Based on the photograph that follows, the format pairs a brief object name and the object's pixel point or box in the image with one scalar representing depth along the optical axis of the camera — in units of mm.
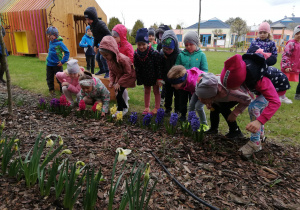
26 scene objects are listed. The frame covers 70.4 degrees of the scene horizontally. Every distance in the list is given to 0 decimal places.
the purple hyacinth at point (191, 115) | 2644
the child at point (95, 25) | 4281
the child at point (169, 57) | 3336
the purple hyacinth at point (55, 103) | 3531
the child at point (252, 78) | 1924
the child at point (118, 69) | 3208
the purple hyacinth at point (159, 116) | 2984
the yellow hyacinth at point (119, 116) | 3098
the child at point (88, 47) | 6977
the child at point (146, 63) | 3316
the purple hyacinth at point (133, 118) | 3136
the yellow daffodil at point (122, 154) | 1449
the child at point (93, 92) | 3520
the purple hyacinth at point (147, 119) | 3016
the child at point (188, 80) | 2795
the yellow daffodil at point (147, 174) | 1371
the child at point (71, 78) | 3924
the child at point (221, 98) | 2175
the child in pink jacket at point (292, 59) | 4746
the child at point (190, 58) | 3385
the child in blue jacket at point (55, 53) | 4784
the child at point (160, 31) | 4789
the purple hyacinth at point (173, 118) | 2762
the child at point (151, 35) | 5360
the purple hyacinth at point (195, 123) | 2580
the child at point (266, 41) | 4176
